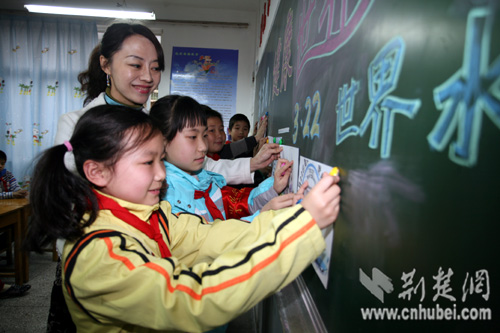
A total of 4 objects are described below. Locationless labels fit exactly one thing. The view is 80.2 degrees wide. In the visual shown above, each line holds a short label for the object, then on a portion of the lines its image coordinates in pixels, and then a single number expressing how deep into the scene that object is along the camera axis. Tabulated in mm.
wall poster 4086
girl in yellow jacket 492
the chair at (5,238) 2468
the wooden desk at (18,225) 2346
